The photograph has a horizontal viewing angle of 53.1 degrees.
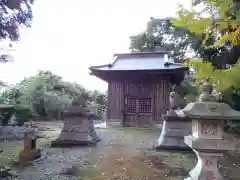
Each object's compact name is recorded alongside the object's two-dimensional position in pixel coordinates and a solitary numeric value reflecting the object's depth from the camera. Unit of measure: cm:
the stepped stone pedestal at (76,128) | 855
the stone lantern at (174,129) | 805
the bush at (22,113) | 1302
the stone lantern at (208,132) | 388
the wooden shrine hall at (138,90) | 1591
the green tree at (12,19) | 614
